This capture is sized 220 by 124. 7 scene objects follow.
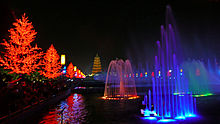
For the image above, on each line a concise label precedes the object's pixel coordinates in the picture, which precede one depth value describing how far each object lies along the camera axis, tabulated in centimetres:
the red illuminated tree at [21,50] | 2061
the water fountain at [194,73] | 3831
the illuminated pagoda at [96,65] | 14075
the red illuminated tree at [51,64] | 3362
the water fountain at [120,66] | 2777
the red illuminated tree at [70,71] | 9728
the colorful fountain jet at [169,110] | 1126
